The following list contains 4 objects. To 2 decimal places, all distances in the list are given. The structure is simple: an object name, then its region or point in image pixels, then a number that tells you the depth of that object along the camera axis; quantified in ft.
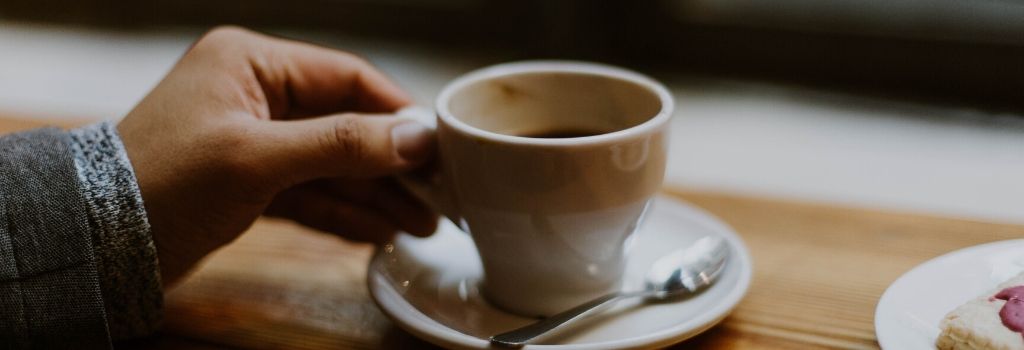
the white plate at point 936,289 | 1.70
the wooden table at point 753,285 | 2.02
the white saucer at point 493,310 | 1.86
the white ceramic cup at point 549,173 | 1.81
